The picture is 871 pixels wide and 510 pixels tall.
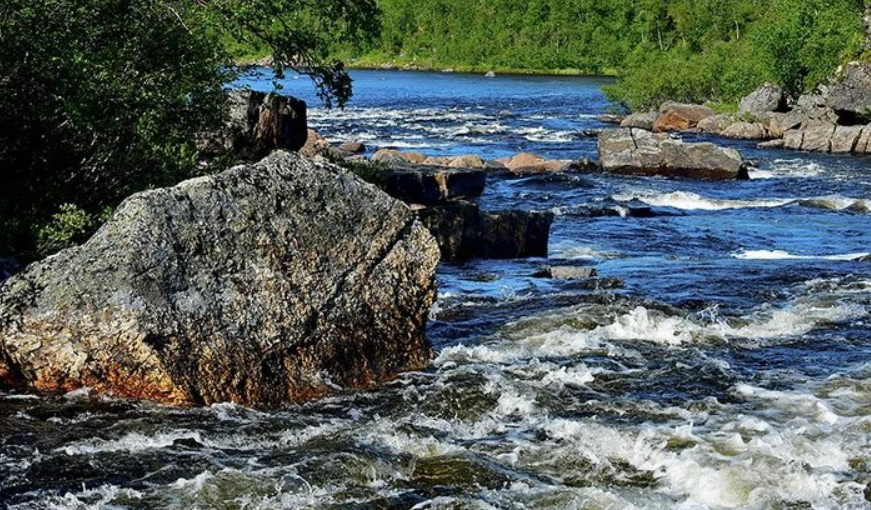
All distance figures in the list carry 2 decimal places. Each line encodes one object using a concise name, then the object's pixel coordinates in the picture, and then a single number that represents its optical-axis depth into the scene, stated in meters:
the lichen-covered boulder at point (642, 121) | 61.66
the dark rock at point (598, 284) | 19.05
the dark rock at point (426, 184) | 24.91
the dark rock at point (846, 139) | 47.62
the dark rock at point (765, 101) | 58.62
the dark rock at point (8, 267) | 13.64
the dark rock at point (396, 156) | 35.19
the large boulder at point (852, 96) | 51.56
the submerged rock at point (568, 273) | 20.17
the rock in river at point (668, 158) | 38.47
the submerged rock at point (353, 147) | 43.47
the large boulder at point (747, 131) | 54.47
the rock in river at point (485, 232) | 22.67
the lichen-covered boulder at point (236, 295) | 11.99
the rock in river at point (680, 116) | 59.26
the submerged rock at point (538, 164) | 39.44
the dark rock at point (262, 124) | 22.38
